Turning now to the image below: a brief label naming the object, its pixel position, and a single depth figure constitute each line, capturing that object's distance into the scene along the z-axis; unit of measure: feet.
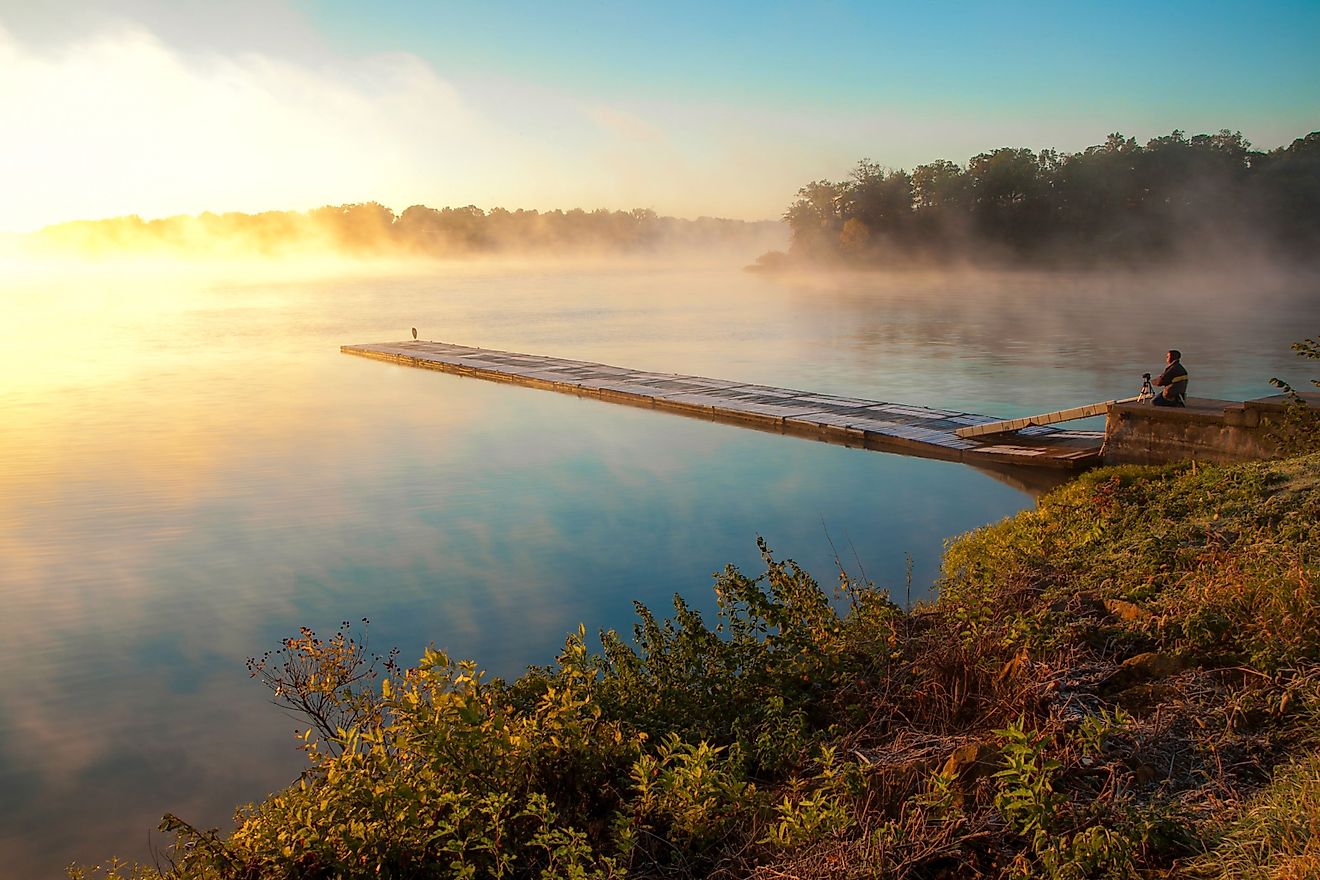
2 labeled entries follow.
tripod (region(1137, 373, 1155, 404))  50.83
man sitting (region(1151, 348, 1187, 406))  47.80
